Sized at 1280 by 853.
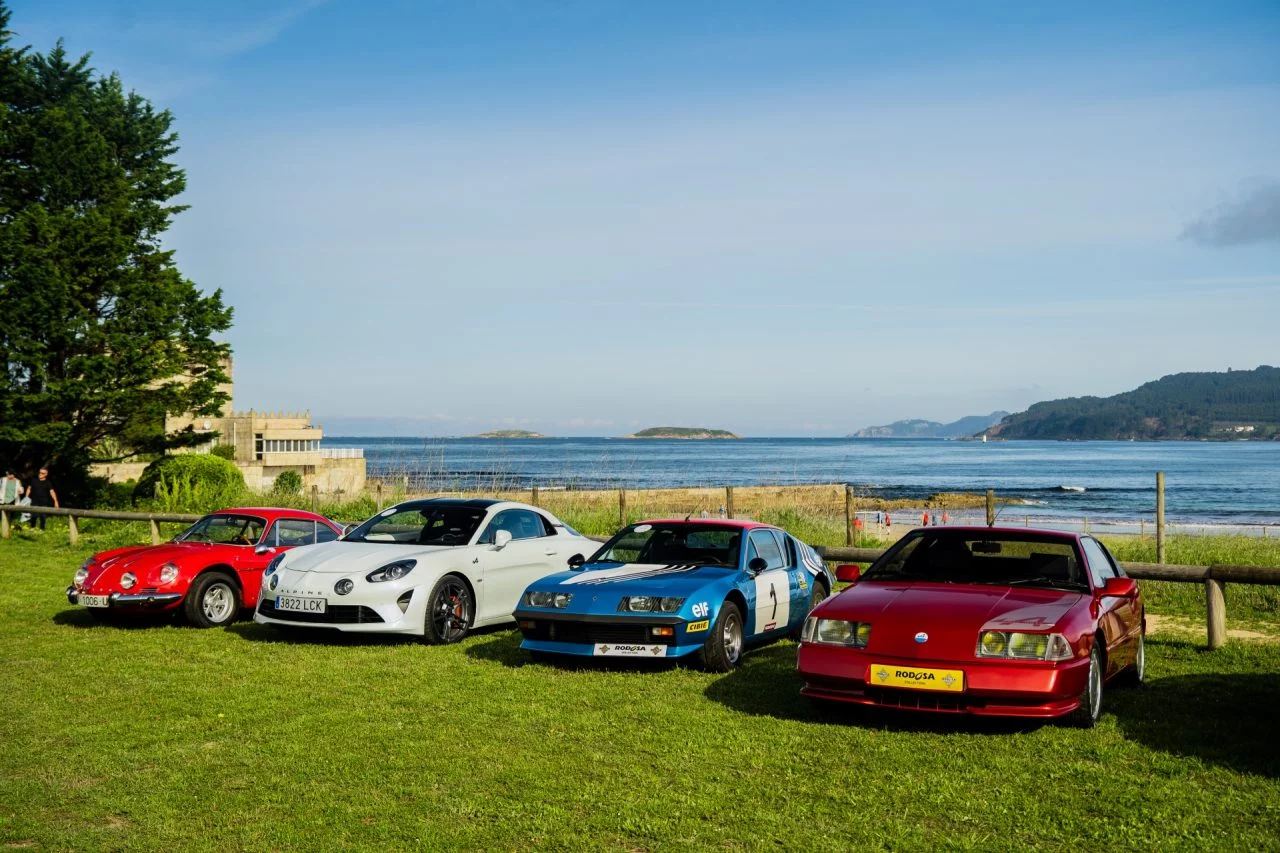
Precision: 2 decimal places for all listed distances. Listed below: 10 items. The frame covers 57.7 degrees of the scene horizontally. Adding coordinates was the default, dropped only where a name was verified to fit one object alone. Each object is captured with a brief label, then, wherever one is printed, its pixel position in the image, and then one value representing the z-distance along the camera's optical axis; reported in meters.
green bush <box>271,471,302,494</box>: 64.56
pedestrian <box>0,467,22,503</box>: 30.16
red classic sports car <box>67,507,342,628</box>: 13.58
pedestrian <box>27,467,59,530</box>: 29.00
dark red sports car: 7.73
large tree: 33.19
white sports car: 12.09
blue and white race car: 10.34
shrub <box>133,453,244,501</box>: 32.72
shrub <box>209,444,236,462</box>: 56.86
